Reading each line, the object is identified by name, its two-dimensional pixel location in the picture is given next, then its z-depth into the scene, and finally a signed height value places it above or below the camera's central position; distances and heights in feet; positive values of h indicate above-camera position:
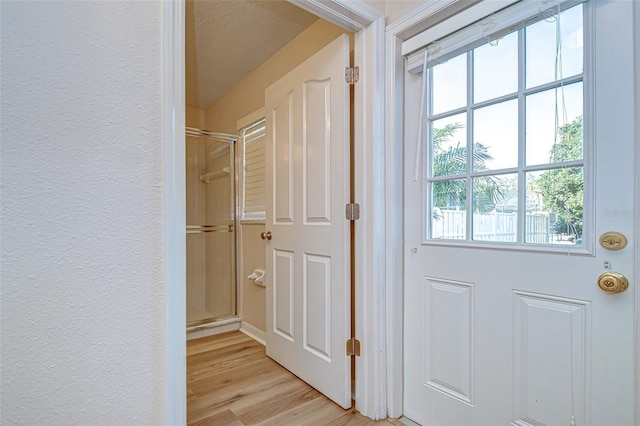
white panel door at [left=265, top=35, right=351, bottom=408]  5.27 -0.22
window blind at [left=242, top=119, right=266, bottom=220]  8.54 +1.18
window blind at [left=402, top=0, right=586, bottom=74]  3.50 +2.34
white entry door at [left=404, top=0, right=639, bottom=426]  3.09 -0.30
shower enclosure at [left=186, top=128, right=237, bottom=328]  9.57 -0.45
